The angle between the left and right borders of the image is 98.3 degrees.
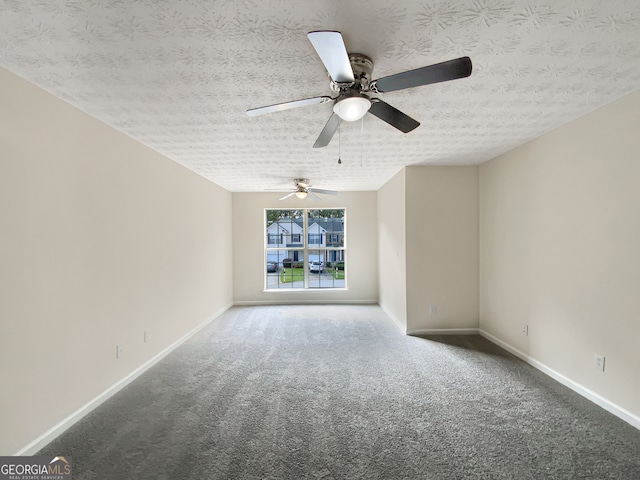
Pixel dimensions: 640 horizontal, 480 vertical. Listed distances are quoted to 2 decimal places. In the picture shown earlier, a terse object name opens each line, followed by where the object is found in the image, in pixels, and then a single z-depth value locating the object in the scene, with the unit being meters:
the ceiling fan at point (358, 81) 1.22
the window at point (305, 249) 6.19
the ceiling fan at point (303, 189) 4.60
